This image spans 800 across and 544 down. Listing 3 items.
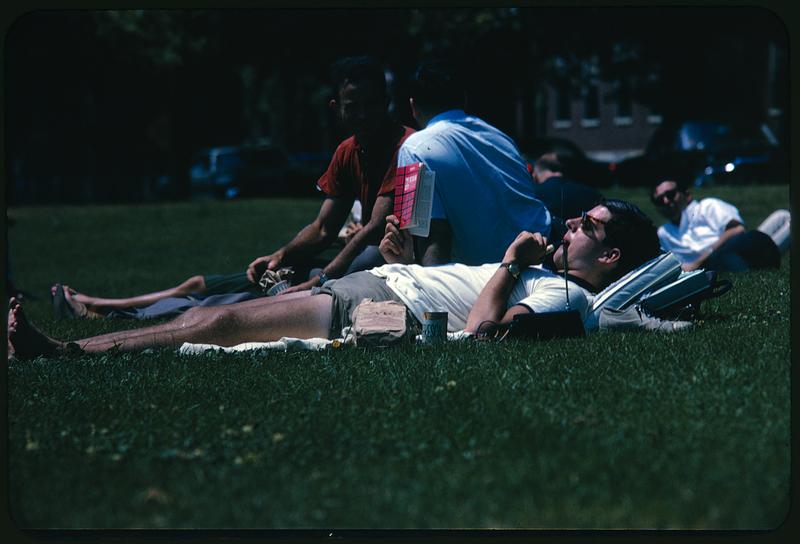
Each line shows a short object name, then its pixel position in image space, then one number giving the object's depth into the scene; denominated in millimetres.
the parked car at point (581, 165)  26250
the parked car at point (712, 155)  23031
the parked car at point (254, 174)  30297
